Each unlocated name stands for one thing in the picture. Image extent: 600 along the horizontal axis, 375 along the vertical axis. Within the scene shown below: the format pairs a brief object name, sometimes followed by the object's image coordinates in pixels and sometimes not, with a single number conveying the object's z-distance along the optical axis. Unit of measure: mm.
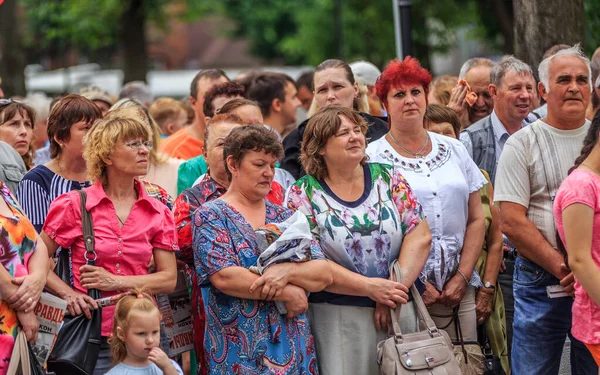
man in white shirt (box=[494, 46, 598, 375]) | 11250
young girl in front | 9703
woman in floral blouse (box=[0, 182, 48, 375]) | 9680
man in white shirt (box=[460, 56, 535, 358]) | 13680
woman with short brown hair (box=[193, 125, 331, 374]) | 10000
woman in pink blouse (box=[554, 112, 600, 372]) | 9711
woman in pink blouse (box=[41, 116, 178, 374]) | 10180
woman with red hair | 11594
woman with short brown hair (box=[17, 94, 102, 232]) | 11320
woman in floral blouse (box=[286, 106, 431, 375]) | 10617
